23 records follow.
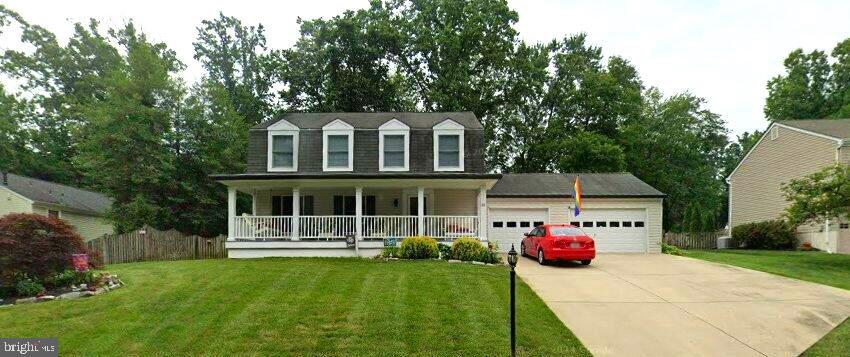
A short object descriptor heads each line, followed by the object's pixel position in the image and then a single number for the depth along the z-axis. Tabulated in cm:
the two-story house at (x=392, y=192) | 1747
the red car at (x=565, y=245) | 1493
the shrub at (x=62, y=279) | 1023
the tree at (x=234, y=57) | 3416
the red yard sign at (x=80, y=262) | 1057
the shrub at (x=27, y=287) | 968
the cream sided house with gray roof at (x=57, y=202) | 2246
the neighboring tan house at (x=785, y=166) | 2109
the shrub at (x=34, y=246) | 981
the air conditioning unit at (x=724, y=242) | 2648
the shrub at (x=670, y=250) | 2033
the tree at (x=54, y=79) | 3316
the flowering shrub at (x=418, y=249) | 1589
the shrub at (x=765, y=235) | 2345
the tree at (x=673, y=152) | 3806
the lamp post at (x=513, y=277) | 674
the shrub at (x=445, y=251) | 1597
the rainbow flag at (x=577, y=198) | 1839
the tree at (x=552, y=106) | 3312
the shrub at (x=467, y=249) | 1538
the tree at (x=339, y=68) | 3014
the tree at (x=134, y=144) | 2145
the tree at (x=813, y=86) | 3634
